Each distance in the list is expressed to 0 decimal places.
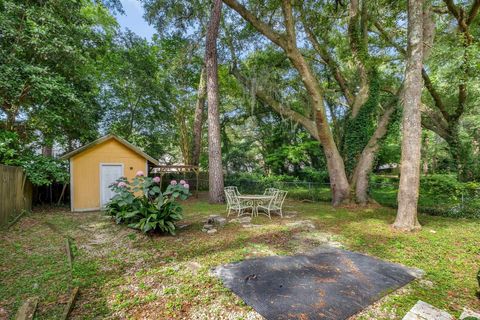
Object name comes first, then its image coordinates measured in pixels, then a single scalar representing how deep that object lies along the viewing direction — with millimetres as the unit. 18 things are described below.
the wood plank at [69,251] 3469
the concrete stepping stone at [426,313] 2162
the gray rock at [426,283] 2836
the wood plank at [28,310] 2187
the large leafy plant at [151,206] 4844
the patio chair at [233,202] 6836
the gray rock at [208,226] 5555
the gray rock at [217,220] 6027
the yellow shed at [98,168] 8219
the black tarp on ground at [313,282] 2350
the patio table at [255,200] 6664
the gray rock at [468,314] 2129
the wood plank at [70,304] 2188
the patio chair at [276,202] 6758
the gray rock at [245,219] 6316
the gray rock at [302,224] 5750
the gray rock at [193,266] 3248
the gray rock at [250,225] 5766
